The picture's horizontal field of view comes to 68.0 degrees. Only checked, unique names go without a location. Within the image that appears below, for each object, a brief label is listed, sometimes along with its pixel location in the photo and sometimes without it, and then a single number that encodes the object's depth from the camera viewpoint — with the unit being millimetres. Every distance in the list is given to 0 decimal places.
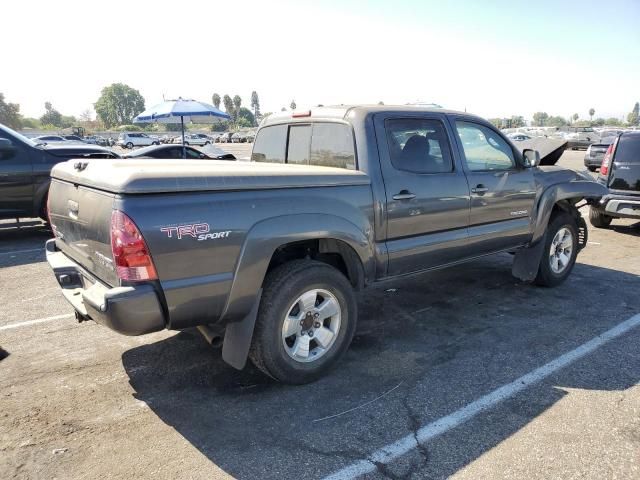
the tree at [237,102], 151825
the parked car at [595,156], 17734
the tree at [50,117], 128837
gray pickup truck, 2678
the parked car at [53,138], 30570
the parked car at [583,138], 36484
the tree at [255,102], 176000
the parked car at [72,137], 34562
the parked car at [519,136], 38706
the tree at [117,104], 149250
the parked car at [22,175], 7457
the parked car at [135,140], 49697
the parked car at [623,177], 7805
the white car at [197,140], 50072
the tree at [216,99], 155200
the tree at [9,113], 84000
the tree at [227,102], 153788
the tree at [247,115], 140375
